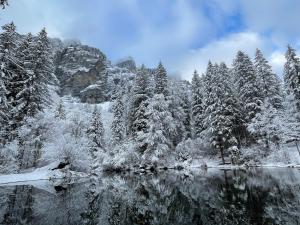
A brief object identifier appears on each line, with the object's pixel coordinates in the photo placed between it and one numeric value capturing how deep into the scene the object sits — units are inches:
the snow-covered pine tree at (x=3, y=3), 410.4
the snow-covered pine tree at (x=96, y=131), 1867.6
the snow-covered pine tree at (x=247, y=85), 1508.4
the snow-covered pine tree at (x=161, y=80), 1675.7
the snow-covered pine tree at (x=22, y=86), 1057.2
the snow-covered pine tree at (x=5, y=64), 649.0
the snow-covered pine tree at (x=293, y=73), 1348.4
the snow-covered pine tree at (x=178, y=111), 1679.3
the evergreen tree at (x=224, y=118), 1411.2
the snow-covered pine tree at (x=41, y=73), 1118.6
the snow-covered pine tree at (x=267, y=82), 1536.7
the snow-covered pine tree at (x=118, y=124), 1781.6
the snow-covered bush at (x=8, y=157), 835.4
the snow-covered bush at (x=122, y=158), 1338.6
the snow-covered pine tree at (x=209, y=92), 1569.9
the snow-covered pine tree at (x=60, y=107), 2127.8
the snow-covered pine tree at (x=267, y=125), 1304.1
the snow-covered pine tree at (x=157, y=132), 1323.8
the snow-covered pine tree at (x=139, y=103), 1545.3
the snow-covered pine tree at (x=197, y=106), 1851.6
